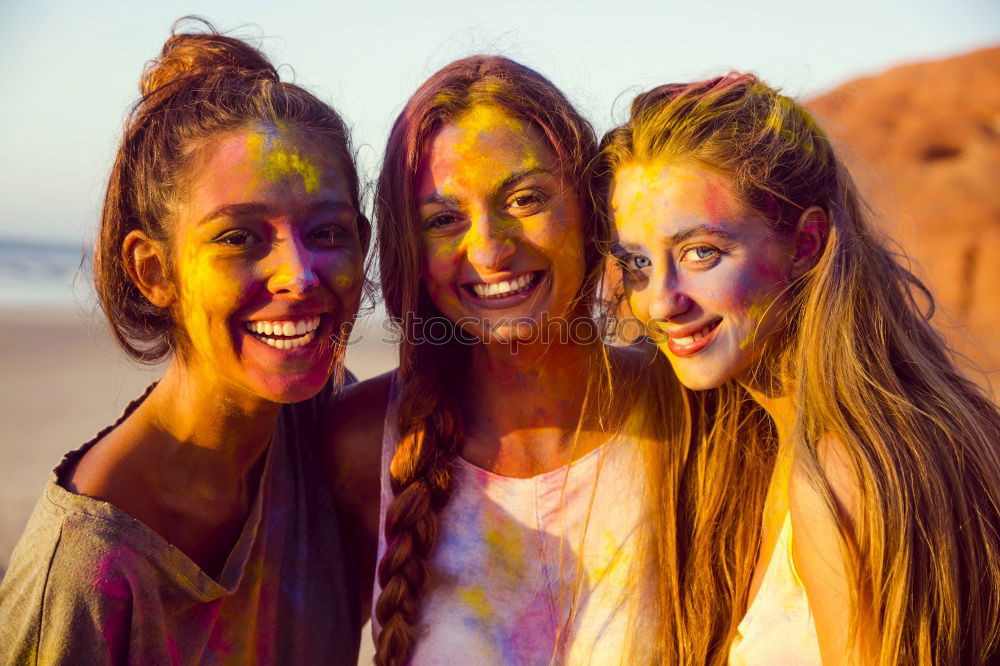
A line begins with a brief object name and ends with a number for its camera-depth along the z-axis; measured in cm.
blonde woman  225
